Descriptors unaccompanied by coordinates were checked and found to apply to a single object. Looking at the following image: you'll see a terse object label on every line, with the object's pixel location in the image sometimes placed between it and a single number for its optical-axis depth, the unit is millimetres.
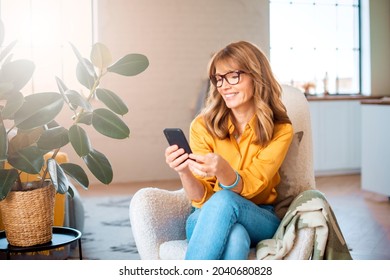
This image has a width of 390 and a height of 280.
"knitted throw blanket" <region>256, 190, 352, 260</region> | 1523
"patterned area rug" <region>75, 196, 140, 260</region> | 2556
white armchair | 1630
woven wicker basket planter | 1806
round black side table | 1779
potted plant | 1701
